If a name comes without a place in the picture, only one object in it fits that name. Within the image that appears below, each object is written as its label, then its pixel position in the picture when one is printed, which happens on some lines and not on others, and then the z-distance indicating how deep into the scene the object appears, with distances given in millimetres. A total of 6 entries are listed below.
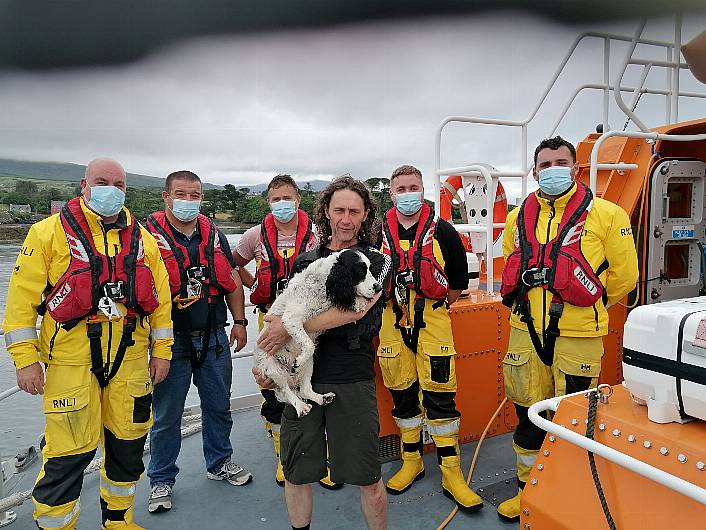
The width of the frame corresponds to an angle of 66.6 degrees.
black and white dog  1730
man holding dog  1794
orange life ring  4238
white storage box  1161
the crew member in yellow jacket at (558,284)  2217
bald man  1992
